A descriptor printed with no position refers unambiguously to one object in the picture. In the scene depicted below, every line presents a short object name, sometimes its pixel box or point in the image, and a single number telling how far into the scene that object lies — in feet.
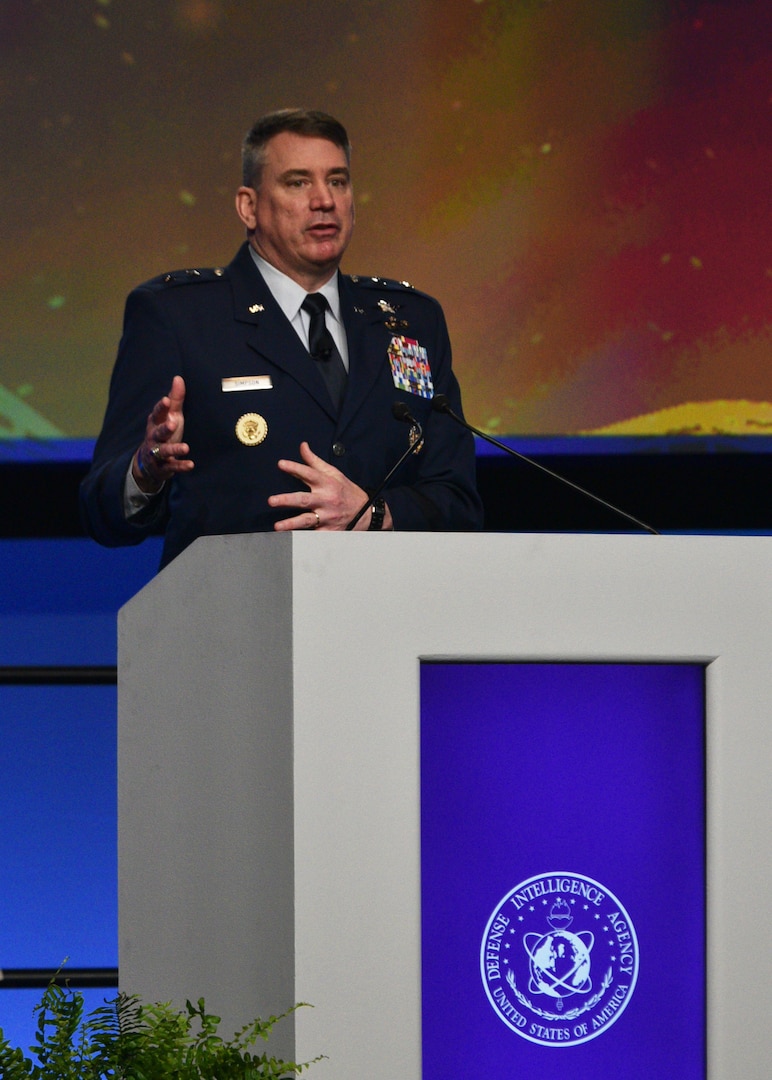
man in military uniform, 36.05
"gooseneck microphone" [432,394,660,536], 34.48
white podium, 33.59
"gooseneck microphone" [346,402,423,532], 34.29
